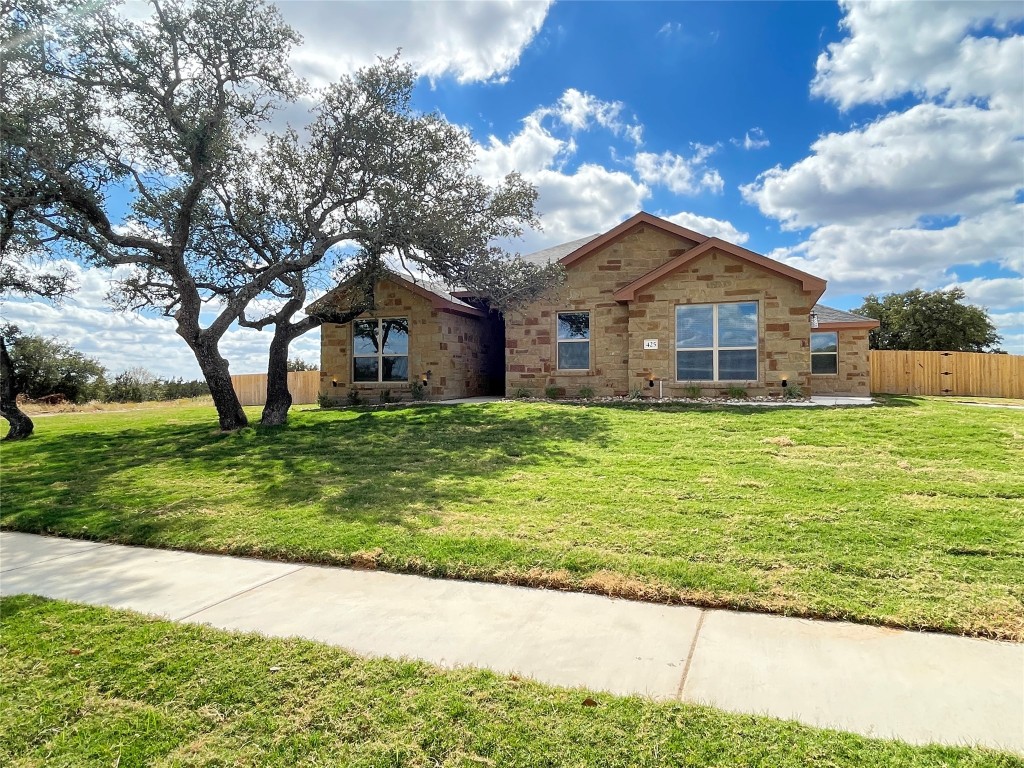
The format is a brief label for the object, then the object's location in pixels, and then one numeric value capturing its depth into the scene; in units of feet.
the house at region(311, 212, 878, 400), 42.75
